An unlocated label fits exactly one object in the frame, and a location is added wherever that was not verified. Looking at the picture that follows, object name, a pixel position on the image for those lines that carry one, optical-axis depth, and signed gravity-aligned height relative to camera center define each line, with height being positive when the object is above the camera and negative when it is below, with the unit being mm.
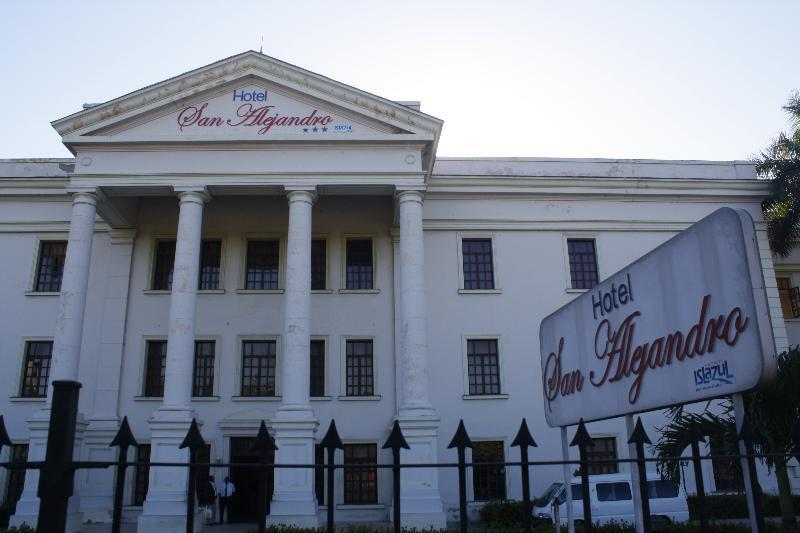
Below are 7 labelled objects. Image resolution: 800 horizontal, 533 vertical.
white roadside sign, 4930 +1102
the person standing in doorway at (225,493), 22359 -707
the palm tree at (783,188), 26469 +10128
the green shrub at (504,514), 21516 -1469
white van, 18266 -936
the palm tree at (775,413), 11016 +751
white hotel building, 21297 +6883
